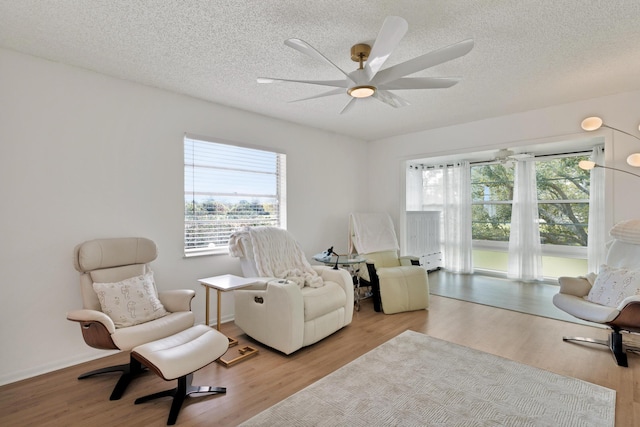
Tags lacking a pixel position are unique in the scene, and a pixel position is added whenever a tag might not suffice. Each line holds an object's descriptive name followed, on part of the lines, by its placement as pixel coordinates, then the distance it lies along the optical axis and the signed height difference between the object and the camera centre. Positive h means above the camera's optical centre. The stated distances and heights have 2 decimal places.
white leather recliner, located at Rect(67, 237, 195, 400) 2.11 -0.70
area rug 1.88 -1.25
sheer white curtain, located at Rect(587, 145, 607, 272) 4.48 -0.04
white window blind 3.38 +0.26
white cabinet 5.48 -0.46
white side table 2.59 -0.62
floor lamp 3.03 +0.90
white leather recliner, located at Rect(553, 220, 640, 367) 2.50 -0.74
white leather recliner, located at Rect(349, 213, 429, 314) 3.83 -0.74
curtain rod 4.80 +0.93
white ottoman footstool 1.83 -0.89
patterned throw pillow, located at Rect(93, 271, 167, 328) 2.34 -0.69
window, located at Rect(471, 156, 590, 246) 4.98 +0.20
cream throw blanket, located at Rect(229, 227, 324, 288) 3.25 -0.47
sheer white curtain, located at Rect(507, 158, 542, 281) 5.16 -0.24
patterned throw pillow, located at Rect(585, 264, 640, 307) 2.72 -0.67
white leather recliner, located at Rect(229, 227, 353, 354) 2.71 -0.77
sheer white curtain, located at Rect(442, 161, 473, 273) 5.75 -0.10
